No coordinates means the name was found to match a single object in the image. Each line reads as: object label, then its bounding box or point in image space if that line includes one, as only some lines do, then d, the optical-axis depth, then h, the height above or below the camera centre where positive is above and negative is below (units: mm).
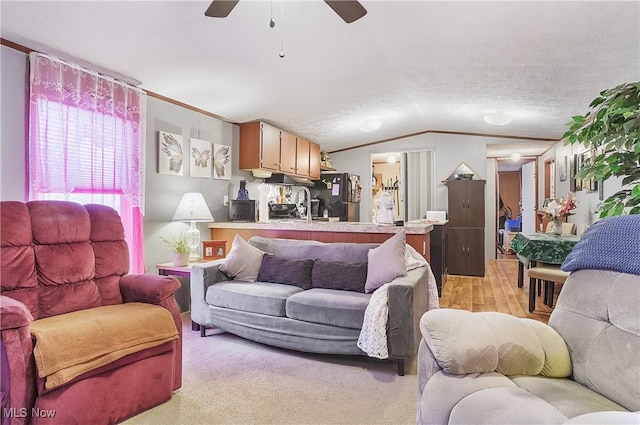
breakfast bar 3385 -219
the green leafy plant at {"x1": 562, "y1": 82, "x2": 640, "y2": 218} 1385 +308
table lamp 3617 -32
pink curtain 2594 +559
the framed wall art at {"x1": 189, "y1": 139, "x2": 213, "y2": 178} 4047 +600
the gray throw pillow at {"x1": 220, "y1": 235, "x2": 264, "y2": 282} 3244 -487
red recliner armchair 1618 -589
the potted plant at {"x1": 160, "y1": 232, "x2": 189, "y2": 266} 3518 -426
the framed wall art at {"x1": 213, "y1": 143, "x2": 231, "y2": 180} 4348 +602
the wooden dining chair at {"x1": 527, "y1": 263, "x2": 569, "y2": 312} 3688 -689
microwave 4492 +3
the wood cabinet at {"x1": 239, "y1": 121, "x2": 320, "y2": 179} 4625 +847
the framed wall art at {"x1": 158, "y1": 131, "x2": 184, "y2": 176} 3664 +590
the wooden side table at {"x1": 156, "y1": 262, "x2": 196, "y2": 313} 3438 -631
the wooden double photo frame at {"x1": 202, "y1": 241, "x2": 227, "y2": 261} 3785 -424
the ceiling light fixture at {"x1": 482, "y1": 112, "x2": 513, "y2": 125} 4559 +1200
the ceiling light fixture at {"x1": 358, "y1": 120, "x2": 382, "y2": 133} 5117 +1243
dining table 3736 -380
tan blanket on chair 1635 -647
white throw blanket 2398 -779
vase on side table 3516 -482
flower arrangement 4273 +60
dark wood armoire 6199 -285
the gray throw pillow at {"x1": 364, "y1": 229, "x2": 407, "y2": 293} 2703 -402
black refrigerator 6379 +302
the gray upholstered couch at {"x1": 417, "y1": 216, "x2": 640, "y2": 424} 1198 -539
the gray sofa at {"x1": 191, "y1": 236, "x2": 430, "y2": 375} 2439 -749
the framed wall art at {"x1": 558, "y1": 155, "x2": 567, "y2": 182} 5543 +689
